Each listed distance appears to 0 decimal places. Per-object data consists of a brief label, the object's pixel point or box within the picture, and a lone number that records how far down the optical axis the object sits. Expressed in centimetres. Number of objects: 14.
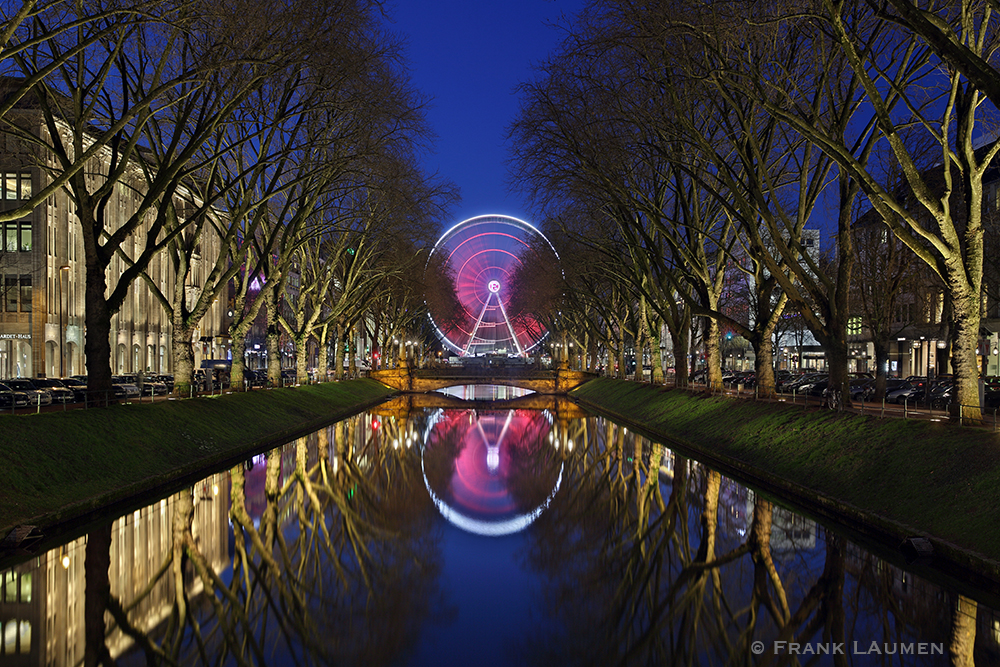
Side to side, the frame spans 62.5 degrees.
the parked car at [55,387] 4382
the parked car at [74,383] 4966
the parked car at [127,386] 5156
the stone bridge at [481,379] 9006
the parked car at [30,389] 3993
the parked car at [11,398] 3903
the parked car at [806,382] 5856
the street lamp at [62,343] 6588
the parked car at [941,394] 4000
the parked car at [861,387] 4977
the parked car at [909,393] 4844
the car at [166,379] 6119
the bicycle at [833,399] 2609
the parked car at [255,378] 6031
